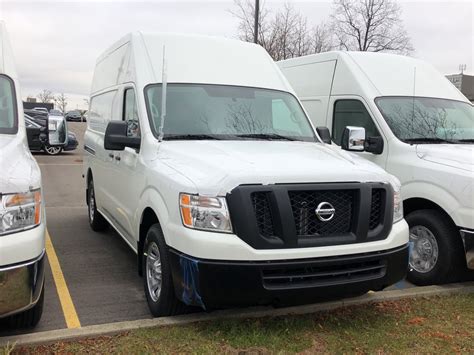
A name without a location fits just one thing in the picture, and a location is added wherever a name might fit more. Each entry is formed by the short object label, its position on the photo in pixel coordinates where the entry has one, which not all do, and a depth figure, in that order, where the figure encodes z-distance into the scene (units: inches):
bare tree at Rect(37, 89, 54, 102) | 3155.3
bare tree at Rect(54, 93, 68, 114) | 3071.4
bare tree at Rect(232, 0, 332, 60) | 893.8
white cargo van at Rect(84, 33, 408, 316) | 135.3
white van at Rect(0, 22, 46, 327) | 120.6
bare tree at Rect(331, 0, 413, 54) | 958.4
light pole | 607.8
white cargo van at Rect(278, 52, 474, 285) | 195.3
